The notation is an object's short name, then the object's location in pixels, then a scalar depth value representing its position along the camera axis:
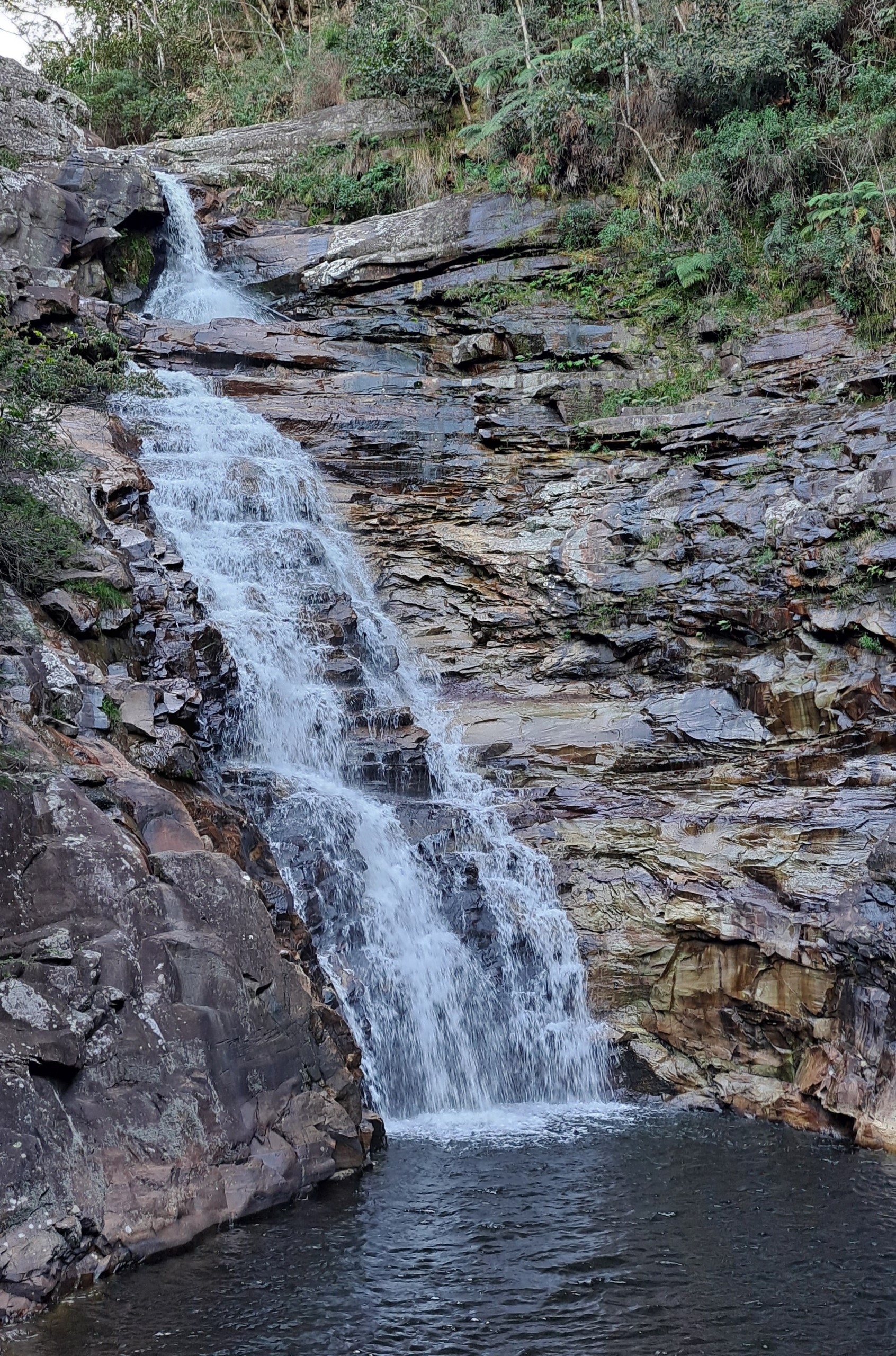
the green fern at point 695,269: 19.70
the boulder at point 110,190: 21.50
